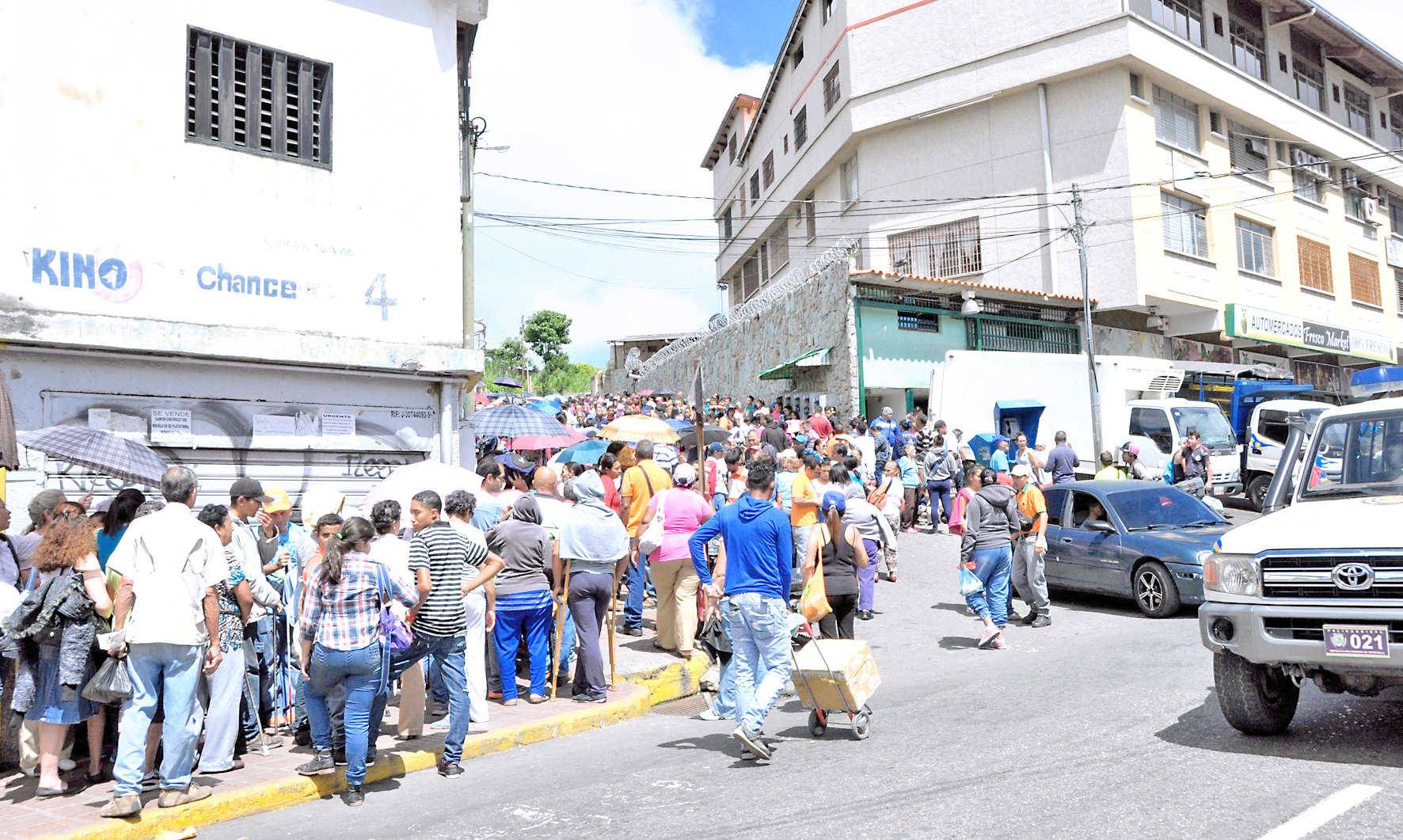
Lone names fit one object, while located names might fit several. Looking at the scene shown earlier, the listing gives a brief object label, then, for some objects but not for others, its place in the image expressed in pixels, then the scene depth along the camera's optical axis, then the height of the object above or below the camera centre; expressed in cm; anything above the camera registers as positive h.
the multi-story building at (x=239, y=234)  977 +277
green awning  2478 +280
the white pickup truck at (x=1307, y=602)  531 -79
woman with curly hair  586 -90
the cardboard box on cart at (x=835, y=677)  664 -136
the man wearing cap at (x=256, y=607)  657 -80
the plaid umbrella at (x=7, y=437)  693 +42
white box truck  2064 +137
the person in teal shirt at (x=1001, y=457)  1592 +18
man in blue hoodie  651 -76
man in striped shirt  653 -82
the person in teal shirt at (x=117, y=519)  654 -16
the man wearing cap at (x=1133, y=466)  1833 -2
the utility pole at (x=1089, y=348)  2144 +270
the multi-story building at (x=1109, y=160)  2778 +939
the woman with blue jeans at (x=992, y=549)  1052 -85
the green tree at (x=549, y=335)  5844 +858
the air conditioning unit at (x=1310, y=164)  3459 +1036
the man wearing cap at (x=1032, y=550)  1121 -93
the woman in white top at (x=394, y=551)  656 -43
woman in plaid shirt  585 -88
